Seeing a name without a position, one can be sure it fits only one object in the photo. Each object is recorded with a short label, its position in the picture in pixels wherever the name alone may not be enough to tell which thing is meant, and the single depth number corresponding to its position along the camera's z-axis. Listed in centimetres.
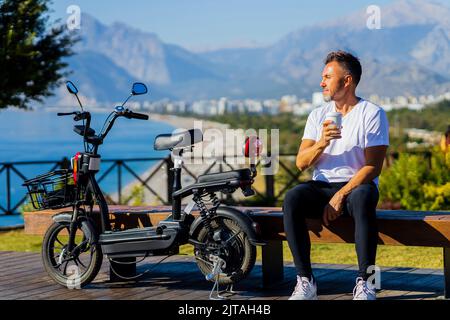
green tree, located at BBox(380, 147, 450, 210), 1070
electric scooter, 497
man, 454
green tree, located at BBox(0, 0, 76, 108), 1377
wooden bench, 468
